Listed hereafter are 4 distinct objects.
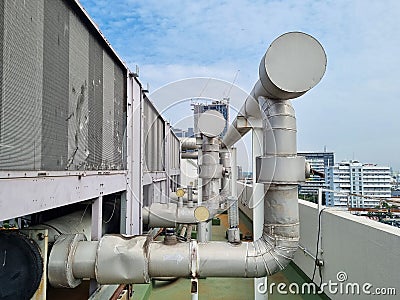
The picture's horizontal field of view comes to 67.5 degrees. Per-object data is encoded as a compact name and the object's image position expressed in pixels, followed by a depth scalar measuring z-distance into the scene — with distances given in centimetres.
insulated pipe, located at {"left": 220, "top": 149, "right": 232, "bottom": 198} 498
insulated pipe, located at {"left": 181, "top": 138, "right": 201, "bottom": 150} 847
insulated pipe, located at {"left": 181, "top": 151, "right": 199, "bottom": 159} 970
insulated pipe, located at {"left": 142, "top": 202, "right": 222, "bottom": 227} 336
